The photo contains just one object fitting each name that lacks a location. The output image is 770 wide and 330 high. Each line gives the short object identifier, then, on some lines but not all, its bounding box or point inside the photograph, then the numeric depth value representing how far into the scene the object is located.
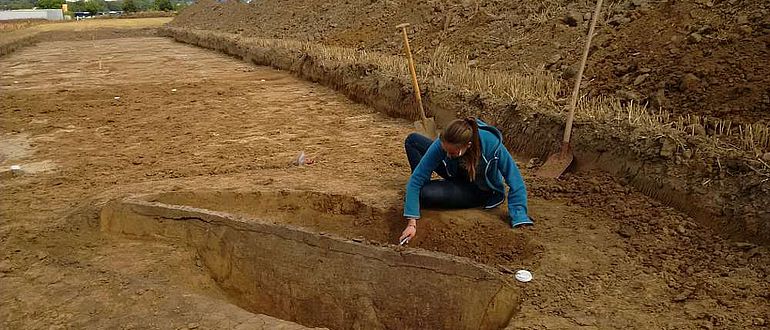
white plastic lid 3.44
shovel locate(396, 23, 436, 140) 6.48
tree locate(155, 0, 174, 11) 56.36
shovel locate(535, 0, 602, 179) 5.07
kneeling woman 3.69
